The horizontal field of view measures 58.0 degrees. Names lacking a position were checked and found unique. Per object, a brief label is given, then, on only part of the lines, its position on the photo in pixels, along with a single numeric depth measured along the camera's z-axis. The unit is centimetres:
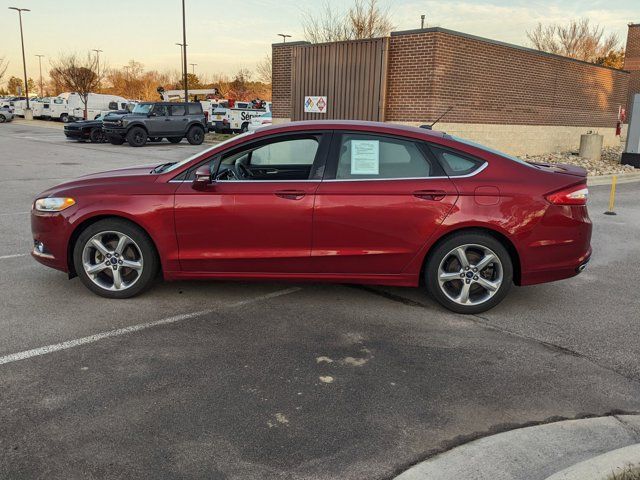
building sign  1803
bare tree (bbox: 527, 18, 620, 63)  4744
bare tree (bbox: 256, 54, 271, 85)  5162
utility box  1833
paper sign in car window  485
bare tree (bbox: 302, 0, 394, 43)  3319
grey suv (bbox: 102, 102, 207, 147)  2319
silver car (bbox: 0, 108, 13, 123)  4150
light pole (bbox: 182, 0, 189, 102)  3302
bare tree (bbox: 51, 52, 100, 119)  3992
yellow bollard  992
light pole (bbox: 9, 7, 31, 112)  5531
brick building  1627
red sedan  474
